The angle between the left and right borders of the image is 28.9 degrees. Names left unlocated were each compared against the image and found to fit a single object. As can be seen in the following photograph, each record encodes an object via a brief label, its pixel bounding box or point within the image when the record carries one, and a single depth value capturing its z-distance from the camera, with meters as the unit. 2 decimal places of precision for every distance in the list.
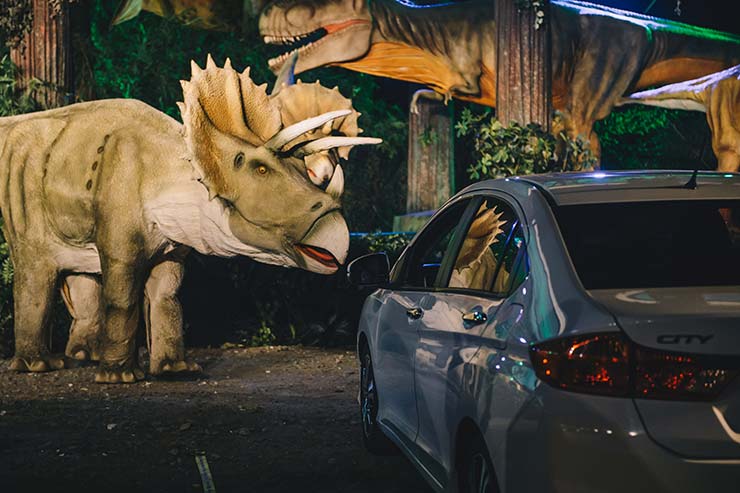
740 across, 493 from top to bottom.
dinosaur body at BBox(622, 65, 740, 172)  13.38
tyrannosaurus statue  13.48
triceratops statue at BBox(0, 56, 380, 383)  9.87
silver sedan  3.90
